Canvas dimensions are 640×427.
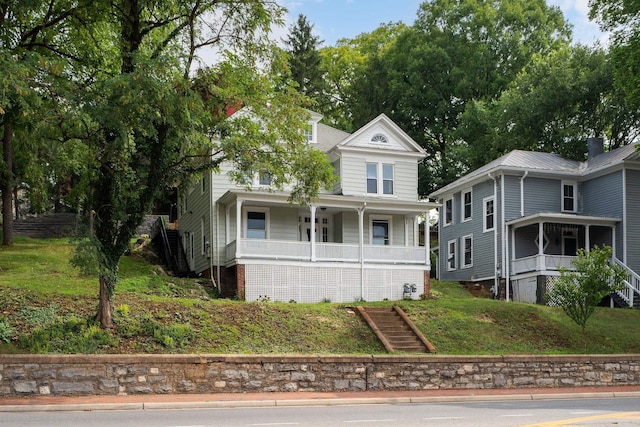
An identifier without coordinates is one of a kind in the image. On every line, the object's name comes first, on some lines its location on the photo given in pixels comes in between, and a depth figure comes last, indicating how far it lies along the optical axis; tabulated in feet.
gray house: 112.16
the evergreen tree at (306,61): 192.65
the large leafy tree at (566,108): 138.21
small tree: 80.38
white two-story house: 97.04
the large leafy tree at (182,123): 61.11
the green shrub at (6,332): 59.31
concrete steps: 74.34
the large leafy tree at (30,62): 54.65
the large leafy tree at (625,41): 99.45
